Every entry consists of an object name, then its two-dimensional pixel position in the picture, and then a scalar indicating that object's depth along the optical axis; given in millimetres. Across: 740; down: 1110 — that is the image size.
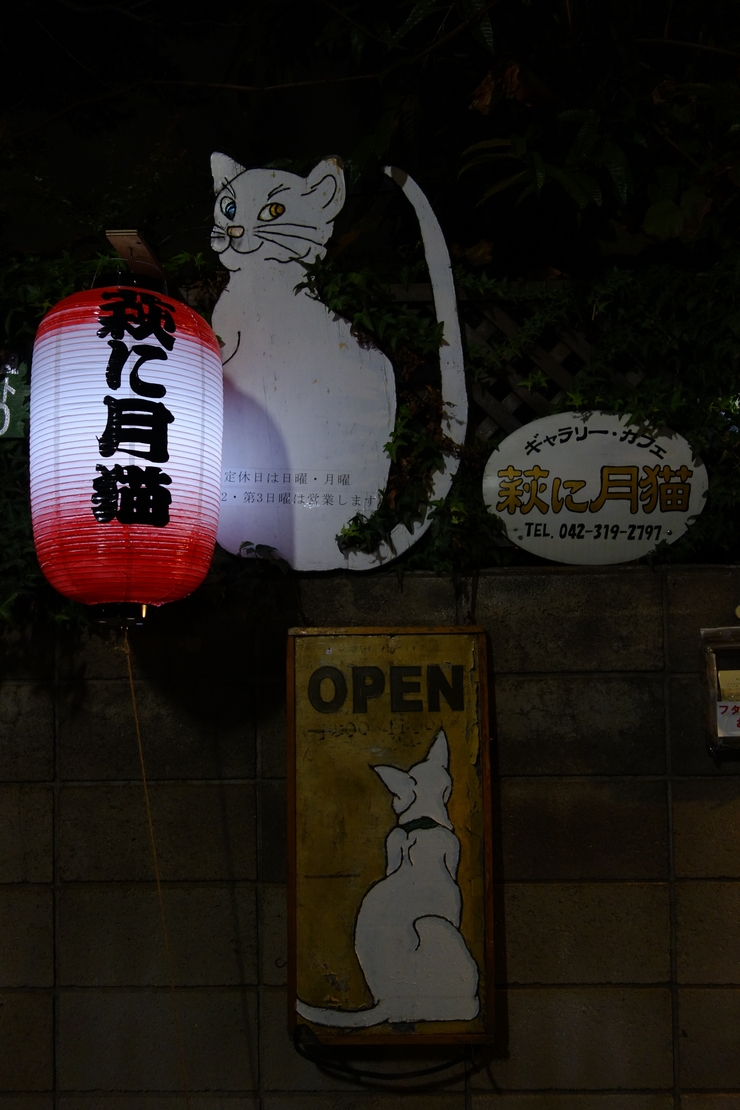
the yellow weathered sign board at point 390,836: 3791
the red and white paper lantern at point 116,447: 3154
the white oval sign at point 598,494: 4117
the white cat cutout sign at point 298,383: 4176
